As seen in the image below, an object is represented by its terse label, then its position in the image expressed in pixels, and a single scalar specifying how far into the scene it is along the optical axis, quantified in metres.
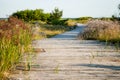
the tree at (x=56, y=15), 54.91
